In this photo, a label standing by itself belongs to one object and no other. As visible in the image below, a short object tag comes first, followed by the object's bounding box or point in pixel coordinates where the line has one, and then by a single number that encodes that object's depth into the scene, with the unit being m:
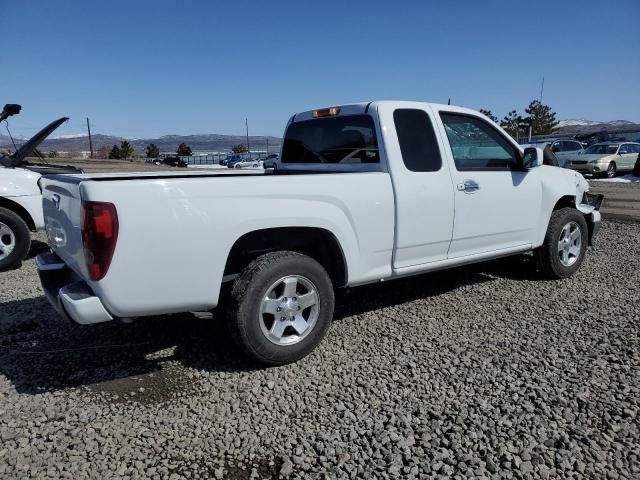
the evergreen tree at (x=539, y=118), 60.69
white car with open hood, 6.01
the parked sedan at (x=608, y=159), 20.92
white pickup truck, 2.82
